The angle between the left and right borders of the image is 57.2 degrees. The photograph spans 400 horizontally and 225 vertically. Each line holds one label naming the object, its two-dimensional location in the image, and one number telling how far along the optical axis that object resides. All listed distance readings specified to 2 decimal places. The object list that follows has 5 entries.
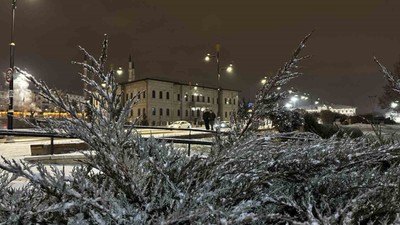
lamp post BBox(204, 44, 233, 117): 30.27
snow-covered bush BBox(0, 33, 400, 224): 1.41
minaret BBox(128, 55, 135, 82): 84.88
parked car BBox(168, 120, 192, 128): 55.00
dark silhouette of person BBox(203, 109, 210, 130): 24.60
